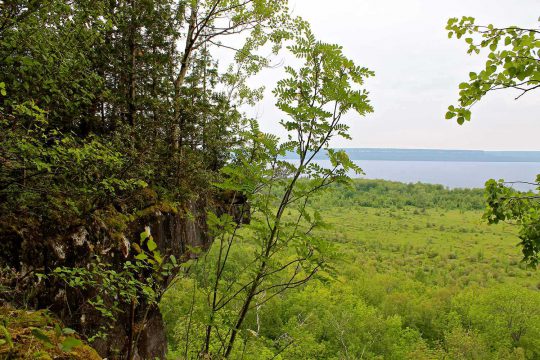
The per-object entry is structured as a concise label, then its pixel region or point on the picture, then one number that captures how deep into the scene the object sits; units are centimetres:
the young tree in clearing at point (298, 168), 239
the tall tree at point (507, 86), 258
